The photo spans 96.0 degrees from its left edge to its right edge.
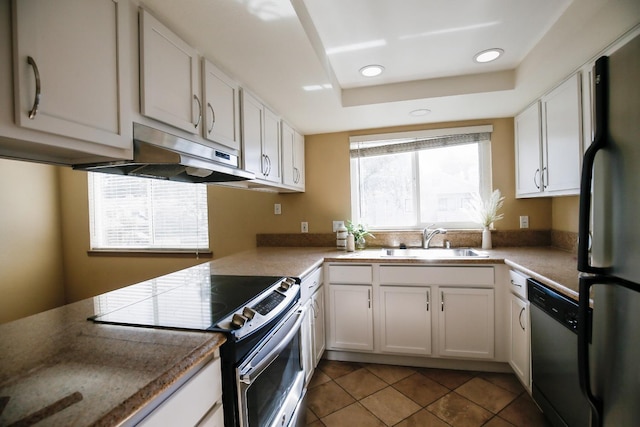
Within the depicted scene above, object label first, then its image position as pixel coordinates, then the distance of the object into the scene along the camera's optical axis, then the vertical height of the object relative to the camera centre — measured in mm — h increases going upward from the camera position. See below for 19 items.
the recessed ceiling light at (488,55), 1856 +1010
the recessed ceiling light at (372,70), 2031 +1007
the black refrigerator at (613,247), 768 -124
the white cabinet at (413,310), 2156 -785
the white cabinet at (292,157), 2518 +516
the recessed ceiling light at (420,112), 2469 +850
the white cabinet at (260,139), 1875 +528
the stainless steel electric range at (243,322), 980 -420
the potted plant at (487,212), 2588 -38
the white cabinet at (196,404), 705 -516
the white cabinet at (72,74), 744 +424
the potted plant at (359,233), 2773 -215
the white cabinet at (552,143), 1742 +448
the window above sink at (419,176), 2795 +333
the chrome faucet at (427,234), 2642 -235
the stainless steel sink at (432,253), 2359 -380
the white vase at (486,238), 2576 -270
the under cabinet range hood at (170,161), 1101 +237
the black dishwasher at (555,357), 1320 -780
